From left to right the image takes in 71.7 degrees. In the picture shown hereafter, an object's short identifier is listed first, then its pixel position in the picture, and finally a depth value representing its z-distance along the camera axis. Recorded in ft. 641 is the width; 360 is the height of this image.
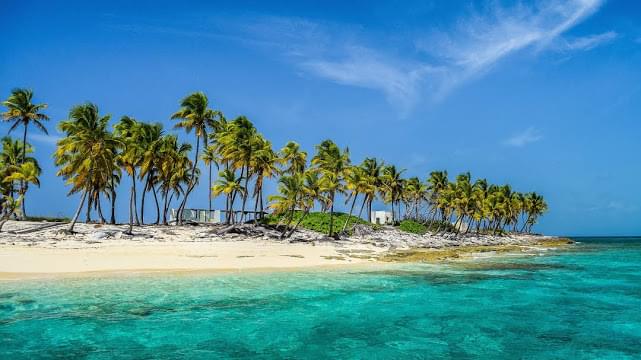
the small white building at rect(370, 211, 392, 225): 295.28
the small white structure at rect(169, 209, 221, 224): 198.80
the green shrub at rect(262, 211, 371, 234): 195.31
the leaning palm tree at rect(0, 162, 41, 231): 126.93
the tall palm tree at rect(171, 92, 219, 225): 179.63
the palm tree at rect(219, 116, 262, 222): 160.86
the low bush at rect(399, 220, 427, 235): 258.55
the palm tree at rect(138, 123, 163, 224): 159.74
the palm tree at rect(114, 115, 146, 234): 156.56
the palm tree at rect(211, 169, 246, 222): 160.04
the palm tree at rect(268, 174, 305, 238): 151.43
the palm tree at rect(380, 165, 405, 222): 256.73
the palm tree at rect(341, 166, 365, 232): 194.29
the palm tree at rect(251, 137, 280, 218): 167.01
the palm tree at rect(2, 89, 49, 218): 169.17
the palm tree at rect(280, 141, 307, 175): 206.28
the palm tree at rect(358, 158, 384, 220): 218.38
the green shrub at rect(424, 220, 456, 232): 290.76
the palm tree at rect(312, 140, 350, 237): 169.14
